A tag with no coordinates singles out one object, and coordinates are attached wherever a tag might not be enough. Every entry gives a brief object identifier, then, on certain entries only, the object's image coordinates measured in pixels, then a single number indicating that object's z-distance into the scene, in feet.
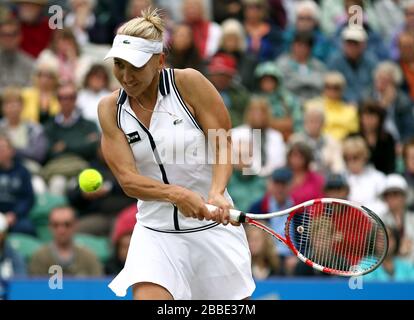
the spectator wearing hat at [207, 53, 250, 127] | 41.01
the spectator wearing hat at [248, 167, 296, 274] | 37.14
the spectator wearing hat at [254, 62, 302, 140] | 41.73
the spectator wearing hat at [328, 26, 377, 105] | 43.65
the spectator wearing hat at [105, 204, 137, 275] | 35.60
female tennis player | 22.99
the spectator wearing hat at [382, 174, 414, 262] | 37.11
